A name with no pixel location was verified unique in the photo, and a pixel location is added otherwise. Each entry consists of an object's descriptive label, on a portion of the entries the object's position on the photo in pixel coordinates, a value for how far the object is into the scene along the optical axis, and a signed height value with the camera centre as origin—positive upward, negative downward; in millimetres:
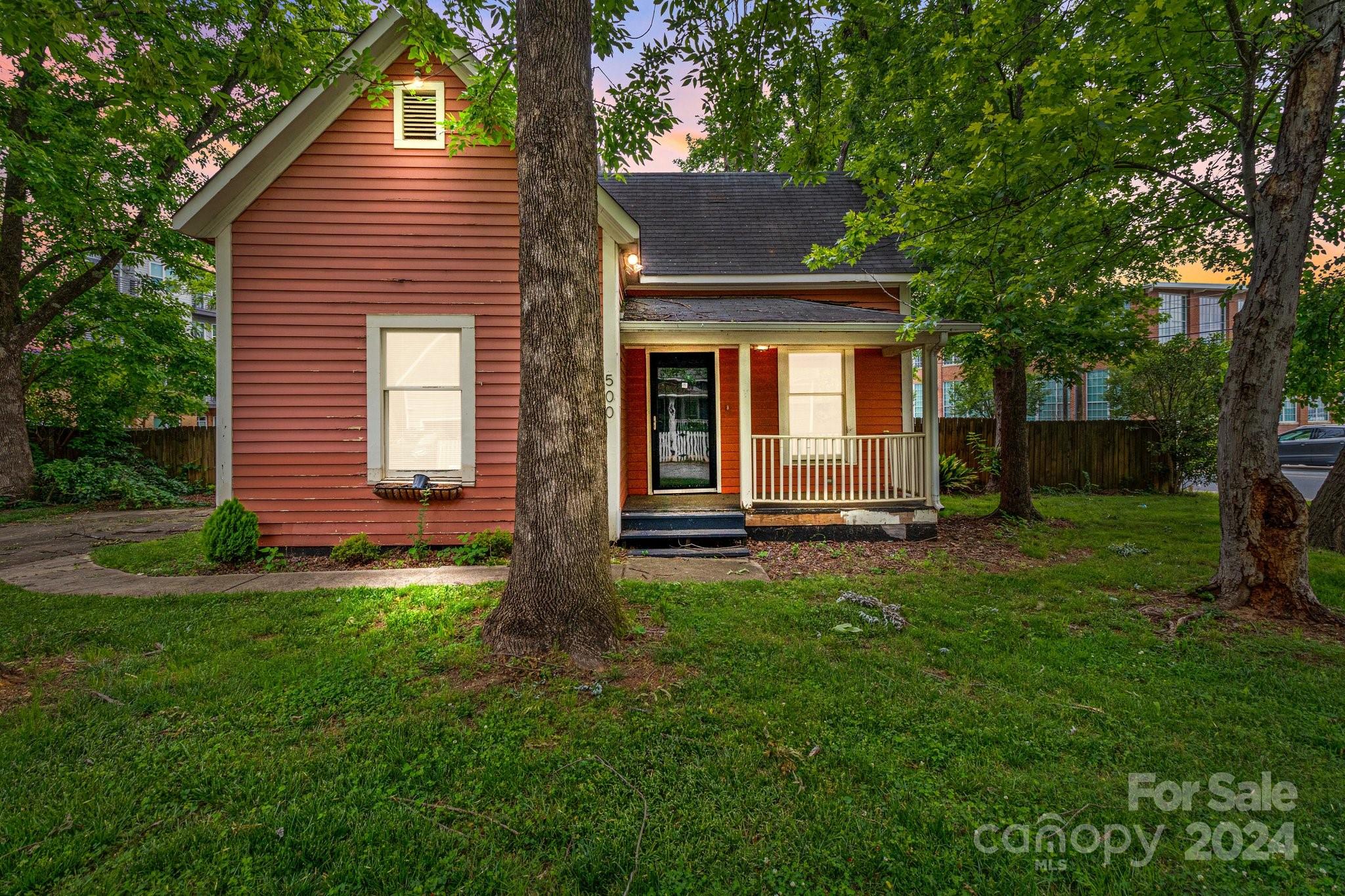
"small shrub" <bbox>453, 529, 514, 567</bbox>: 5824 -1127
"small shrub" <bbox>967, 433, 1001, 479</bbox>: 11594 -93
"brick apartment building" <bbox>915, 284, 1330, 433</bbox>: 24219 +5995
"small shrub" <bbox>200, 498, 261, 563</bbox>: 5629 -890
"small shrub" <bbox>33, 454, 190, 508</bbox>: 9867 -534
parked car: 15266 +69
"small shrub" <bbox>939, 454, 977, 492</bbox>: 11266 -544
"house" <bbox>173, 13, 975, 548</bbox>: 5988 +1689
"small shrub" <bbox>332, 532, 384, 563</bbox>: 5820 -1120
